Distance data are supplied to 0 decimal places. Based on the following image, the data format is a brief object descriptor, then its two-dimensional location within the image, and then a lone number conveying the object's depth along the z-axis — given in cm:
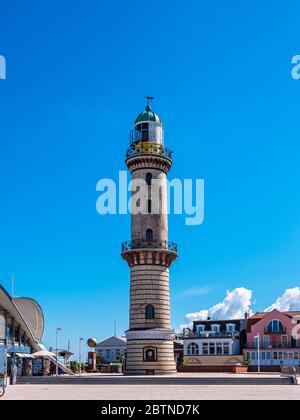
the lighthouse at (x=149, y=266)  5981
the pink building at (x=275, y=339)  8356
